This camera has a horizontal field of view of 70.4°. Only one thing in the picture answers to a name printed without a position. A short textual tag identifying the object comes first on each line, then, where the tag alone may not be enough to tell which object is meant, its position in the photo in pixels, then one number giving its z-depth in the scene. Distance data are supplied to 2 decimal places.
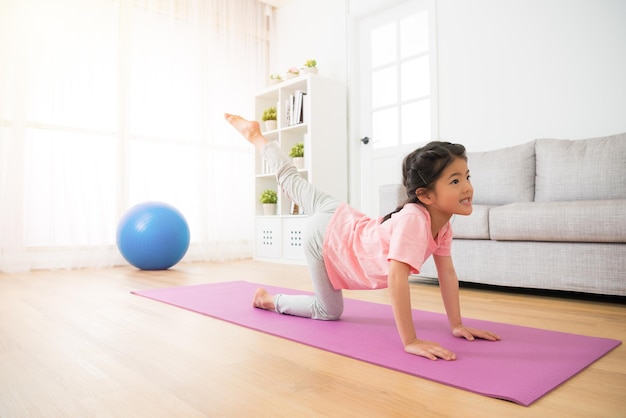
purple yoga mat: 0.98
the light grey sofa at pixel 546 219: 1.95
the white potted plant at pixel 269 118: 4.36
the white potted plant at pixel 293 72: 4.25
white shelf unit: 3.96
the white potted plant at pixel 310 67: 4.14
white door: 3.71
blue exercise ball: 3.33
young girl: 1.17
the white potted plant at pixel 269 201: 4.32
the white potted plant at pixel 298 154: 4.05
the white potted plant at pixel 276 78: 4.39
